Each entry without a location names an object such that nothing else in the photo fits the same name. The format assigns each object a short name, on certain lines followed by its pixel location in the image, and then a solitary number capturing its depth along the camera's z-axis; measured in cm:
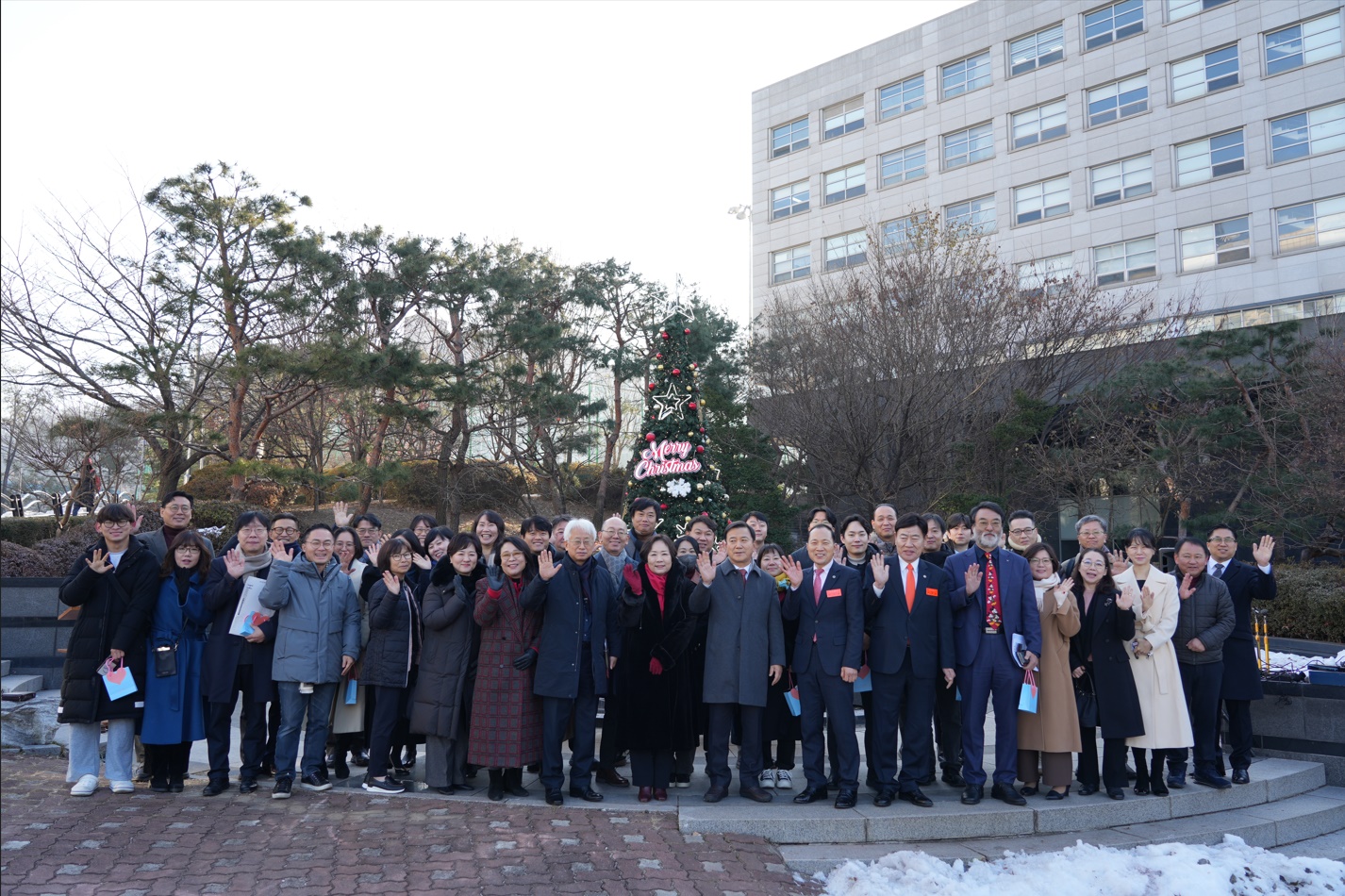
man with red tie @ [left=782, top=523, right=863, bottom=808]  645
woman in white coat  674
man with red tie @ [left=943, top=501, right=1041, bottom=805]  650
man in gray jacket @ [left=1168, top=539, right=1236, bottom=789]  712
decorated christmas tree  1441
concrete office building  2808
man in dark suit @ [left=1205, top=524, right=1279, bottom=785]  727
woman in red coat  644
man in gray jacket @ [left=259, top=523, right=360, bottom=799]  666
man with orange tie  651
